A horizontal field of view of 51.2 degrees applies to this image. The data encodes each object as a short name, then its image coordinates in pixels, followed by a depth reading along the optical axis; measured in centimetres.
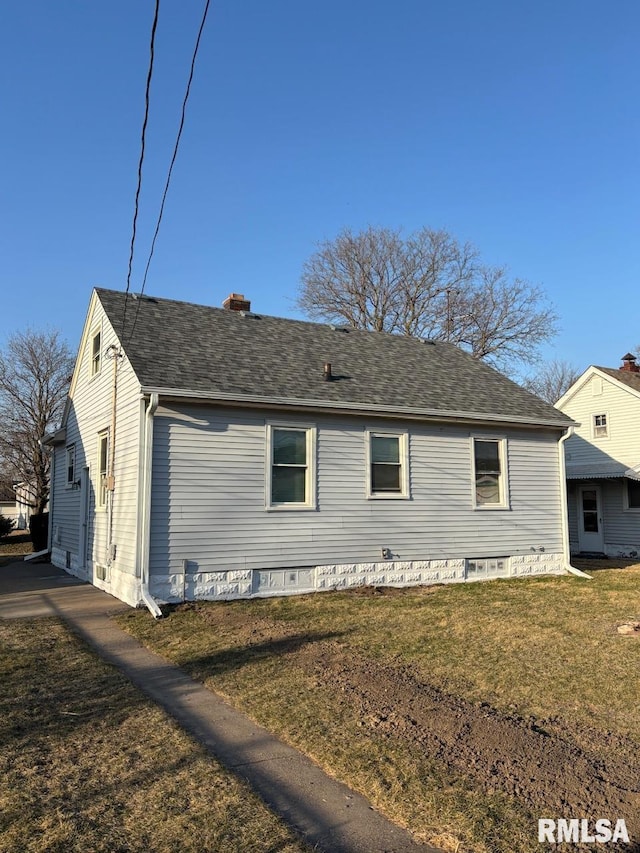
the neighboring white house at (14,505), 3969
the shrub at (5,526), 3019
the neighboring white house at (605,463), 2075
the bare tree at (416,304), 3362
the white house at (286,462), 1098
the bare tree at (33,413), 3372
